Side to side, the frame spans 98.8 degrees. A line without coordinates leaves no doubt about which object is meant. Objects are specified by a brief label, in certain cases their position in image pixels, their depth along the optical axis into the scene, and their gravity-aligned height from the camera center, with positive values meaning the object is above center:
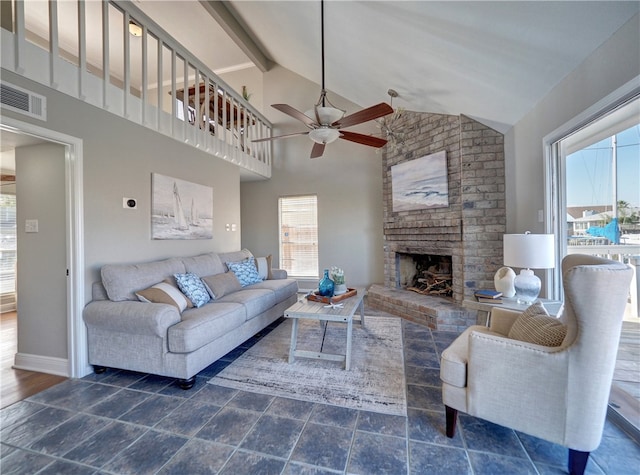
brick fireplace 3.44 +0.21
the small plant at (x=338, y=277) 3.04 -0.46
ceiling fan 2.40 +1.07
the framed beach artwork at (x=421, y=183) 3.82 +0.77
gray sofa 2.15 -0.75
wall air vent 1.93 +1.03
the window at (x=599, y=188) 1.80 +0.35
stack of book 2.38 -0.56
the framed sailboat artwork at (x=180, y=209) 3.22 +0.38
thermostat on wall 2.84 +0.38
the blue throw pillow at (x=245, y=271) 3.75 -0.48
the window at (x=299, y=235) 5.66 +0.03
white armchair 1.21 -0.69
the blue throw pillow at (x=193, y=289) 2.74 -0.52
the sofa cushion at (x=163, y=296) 2.43 -0.51
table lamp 2.21 -0.20
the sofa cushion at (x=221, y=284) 3.12 -0.56
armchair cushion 1.40 -0.52
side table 2.16 -0.60
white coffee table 2.40 -0.70
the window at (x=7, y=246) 4.40 -0.09
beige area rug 2.02 -1.19
